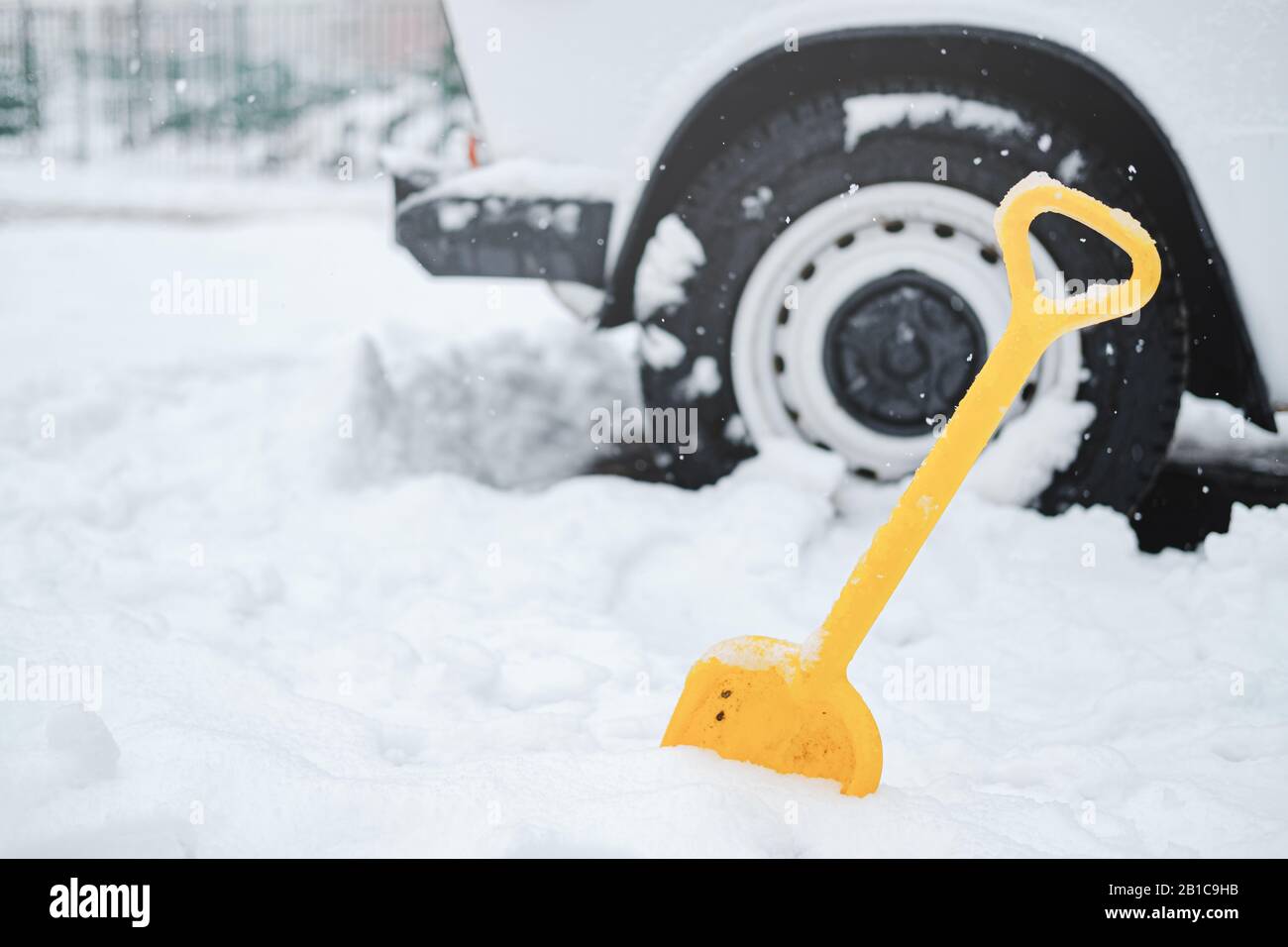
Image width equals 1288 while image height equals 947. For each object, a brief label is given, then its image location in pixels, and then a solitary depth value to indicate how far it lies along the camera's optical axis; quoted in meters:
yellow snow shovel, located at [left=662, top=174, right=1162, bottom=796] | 1.26
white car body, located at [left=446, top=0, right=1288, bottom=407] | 1.98
